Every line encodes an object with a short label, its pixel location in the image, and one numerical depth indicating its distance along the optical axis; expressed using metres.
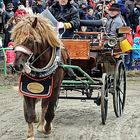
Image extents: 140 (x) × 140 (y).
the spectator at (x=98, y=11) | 18.29
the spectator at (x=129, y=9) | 18.82
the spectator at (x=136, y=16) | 18.93
